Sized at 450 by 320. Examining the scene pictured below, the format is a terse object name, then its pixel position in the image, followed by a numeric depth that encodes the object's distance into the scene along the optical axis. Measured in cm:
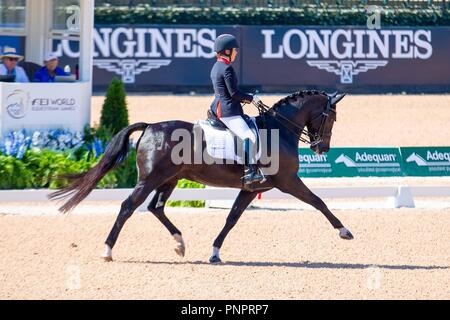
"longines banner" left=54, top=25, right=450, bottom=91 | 2770
